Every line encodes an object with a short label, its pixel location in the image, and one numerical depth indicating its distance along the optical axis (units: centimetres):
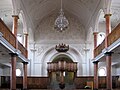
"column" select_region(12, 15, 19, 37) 1303
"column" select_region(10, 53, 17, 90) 1267
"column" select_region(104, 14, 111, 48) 1317
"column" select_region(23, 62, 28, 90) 1673
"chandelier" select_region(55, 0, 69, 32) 1214
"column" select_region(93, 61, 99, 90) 1635
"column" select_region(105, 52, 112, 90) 1266
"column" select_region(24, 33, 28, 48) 1690
